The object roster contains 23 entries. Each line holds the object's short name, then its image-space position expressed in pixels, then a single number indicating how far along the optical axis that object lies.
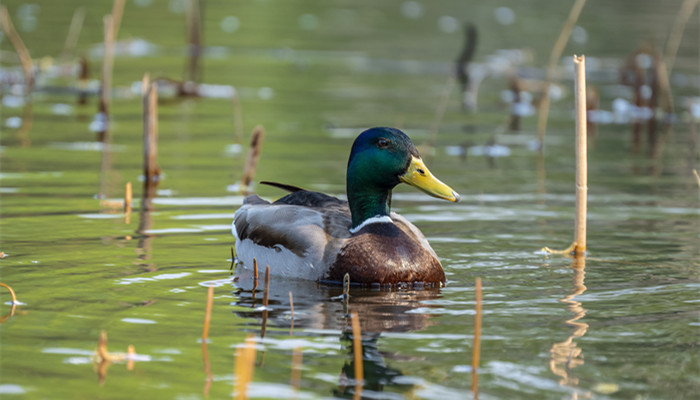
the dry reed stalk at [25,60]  29.87
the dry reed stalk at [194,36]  43.47
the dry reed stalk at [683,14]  22.15
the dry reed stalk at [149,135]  22.00
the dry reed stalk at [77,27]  36.09
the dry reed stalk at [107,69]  26.56
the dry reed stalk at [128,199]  19.52
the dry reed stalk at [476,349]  10.45
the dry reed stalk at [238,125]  28.00
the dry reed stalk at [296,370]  10.36
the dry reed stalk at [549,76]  20.22
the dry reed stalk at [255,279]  14.12
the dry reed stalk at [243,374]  9.44
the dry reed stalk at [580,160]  16.05
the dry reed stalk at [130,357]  10.91
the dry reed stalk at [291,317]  12.38
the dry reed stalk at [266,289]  13.35
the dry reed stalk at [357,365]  10.24
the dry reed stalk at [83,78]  35.00
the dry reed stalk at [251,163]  22.02
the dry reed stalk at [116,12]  26.98
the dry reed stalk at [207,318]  11.23
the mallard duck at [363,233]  14.98
